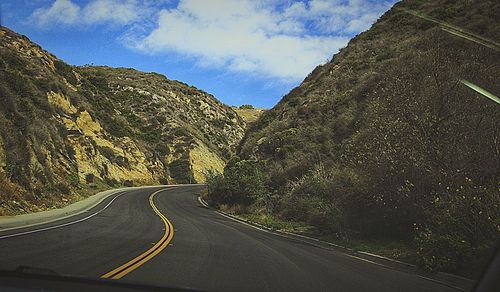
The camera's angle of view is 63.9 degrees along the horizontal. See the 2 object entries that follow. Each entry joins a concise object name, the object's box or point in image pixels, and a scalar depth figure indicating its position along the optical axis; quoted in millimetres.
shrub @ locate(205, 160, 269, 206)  28141
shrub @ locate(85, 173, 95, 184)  39931
